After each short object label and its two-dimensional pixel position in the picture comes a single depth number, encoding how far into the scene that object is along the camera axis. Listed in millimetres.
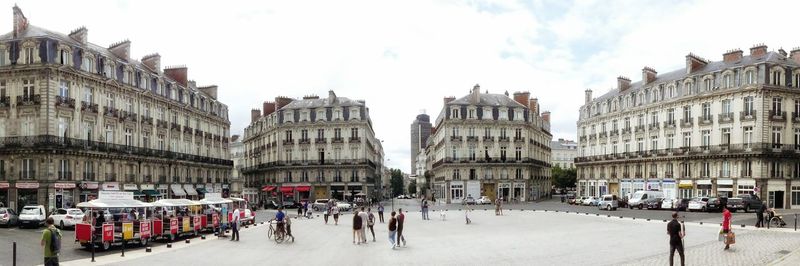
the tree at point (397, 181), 173375
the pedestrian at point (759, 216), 31359
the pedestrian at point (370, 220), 26766
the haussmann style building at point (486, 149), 82875
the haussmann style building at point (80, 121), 44219
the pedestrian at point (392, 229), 23375
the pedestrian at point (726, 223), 21531
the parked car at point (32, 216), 34969
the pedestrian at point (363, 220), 26250
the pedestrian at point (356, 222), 25516
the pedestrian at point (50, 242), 16016
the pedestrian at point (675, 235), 16938
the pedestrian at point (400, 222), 23714
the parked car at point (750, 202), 47175
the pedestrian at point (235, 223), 27534
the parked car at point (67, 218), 34088
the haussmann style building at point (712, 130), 55656
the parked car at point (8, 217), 35438
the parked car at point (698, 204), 49700
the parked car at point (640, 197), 57094
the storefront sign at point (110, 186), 49591
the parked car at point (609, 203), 53659
